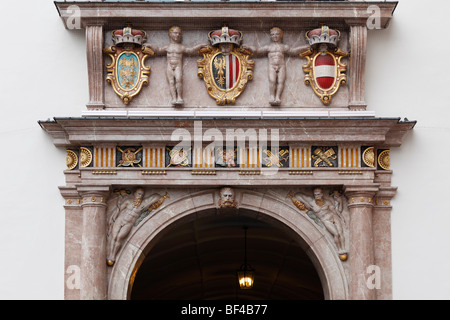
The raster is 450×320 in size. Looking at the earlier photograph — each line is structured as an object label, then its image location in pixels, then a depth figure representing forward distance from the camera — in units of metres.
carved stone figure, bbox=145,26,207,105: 18.20
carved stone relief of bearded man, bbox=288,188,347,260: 18.02
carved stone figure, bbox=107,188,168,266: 17.98
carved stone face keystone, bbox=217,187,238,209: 18.08
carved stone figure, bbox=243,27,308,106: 18.25
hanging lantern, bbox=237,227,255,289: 24.78
